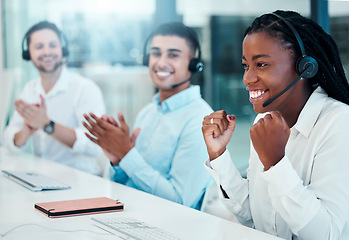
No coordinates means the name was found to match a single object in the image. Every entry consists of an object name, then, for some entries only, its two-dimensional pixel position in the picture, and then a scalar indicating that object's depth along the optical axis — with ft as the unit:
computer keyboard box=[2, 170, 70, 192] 7.02
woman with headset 5.63
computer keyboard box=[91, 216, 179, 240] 5.50
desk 5.64
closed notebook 6.10
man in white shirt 9.35
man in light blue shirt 7.30
